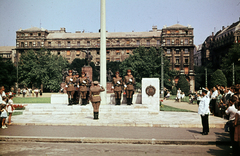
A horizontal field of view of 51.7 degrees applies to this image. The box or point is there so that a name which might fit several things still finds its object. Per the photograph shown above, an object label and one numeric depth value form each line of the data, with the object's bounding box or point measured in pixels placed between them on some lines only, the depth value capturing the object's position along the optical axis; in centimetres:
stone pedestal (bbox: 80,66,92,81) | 2023
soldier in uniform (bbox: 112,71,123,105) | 1488
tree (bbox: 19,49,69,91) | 6400
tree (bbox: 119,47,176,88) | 5616
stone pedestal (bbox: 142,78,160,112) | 1579
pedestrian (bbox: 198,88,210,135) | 908
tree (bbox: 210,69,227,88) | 4755
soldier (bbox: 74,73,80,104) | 1533
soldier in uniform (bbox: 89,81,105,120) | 1185
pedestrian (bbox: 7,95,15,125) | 1141
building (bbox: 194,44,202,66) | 10262
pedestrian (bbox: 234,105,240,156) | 620
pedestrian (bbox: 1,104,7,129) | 1031
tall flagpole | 1633
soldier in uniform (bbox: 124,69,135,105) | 1508
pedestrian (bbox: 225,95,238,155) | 704
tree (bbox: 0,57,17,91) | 5241
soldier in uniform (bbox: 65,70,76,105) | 1544
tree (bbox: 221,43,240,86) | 5155
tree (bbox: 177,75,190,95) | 5959
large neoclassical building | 8275
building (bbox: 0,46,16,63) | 10116
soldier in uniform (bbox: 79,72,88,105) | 1514
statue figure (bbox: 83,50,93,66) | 2142
